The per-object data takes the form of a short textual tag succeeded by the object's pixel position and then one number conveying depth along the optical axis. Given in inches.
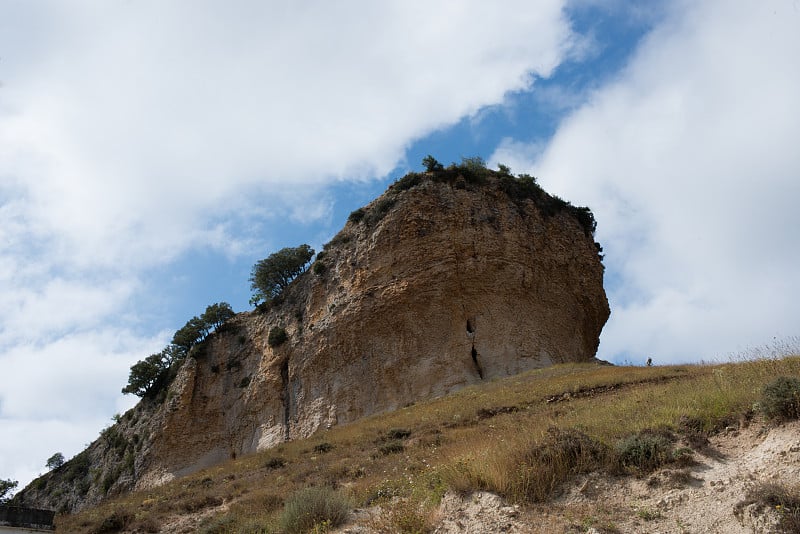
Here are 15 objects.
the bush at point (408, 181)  1289.7
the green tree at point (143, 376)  1707.7
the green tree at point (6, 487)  1671.9
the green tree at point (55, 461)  2046.0
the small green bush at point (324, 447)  838.4
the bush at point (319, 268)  1353.3
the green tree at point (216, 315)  1715.1
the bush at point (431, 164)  1294.3
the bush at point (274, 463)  805.4
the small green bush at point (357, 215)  1379.2
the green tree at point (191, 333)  1720.0
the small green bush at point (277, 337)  1366.9
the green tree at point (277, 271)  1657.2
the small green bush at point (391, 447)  655.1
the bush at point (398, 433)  743.7
